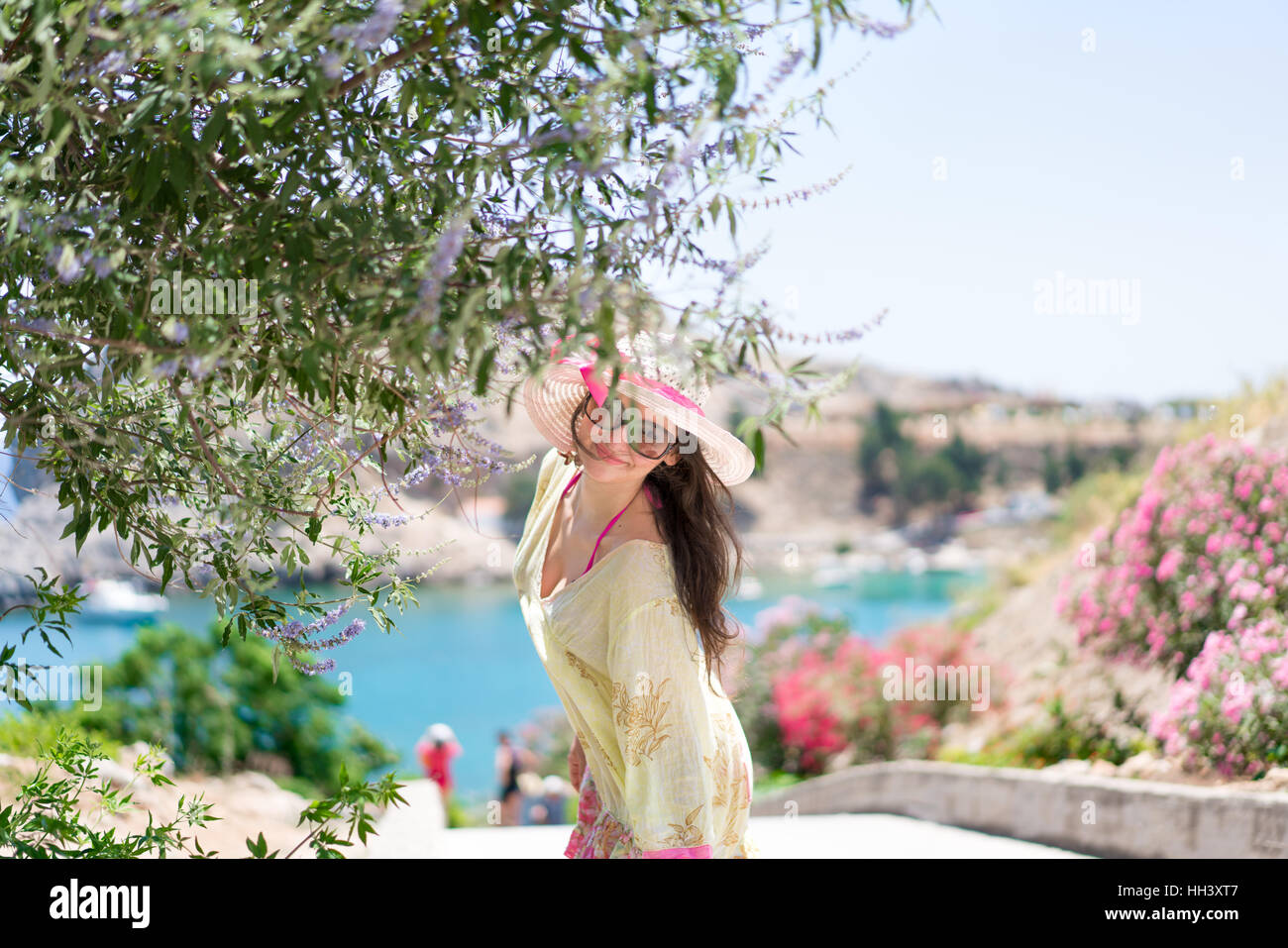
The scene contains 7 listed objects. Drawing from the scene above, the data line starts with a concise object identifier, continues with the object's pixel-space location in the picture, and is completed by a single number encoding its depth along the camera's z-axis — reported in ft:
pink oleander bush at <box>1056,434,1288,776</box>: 16.75
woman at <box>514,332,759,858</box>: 6.20
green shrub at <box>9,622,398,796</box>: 21.52
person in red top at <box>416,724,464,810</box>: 29.81
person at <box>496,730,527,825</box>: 28.94
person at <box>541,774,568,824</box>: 29.01
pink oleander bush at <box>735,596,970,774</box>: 27.14
